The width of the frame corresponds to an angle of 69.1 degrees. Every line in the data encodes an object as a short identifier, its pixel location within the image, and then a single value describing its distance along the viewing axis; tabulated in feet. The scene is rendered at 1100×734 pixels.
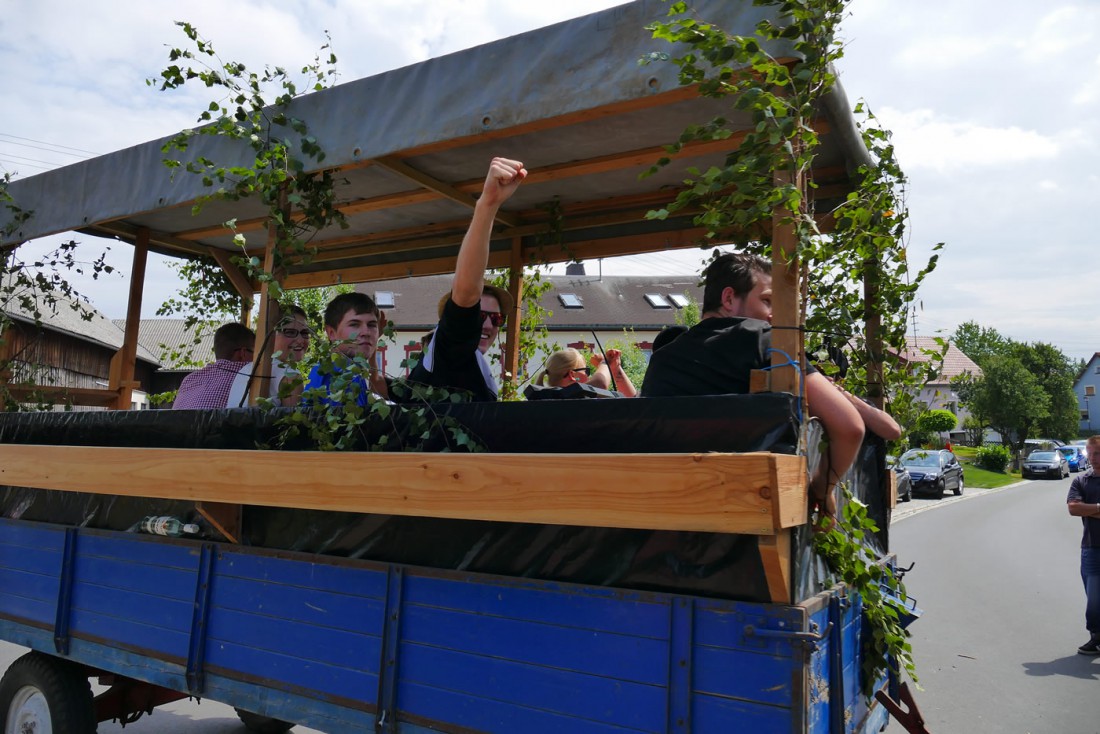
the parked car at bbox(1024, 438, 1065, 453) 149.69
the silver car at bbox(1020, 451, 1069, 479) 126.82
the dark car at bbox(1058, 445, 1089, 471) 147.64
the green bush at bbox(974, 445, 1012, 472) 135.07
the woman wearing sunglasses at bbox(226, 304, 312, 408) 9.78
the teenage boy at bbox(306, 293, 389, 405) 11.50
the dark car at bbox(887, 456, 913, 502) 75.05
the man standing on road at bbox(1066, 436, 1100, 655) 22.72
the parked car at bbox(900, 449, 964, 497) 83.35
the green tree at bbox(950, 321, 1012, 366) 256.73
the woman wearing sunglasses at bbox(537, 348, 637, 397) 15.30
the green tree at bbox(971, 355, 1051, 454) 173.47
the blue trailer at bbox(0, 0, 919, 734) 6.48
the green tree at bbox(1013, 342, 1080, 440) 219.41
